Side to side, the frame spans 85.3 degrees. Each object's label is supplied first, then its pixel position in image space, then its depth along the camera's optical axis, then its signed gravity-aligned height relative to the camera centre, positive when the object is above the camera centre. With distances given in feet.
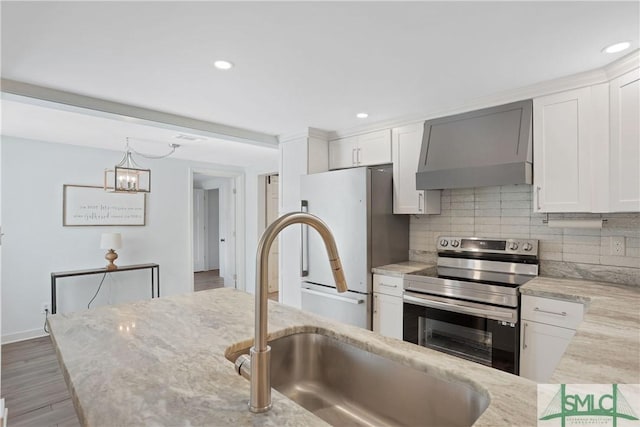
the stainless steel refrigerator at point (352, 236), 9.53 -0.69
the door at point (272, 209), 18.95 +0.21
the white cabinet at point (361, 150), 10.49 +2.00
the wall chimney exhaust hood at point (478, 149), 7.73 +1.53
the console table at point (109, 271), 12.29 -2.29
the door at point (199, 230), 26.55 -1.30
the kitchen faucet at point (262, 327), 2.54 -0.84
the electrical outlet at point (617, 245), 7.36 -0.72
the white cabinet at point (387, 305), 9.06 -2.49
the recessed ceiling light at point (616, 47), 5.76 +2.78
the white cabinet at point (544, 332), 6.57 -2.35
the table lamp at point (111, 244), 13.39 -1.20
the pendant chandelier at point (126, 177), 11.96 +1.33
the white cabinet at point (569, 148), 6.89 +1.33
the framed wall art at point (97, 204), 13.35 +0.29
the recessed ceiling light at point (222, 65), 6.42 +2.79
